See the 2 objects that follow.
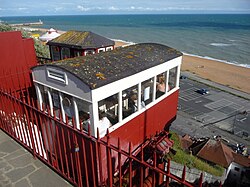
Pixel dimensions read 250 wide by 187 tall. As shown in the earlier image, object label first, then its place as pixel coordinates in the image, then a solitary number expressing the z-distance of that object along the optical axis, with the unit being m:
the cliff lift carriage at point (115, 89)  5.83
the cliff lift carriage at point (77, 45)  12.47
